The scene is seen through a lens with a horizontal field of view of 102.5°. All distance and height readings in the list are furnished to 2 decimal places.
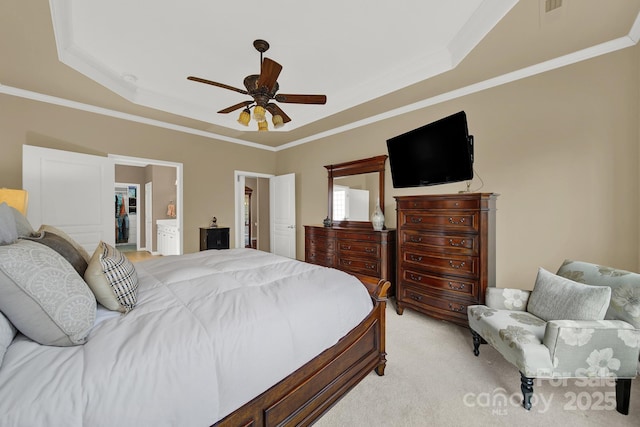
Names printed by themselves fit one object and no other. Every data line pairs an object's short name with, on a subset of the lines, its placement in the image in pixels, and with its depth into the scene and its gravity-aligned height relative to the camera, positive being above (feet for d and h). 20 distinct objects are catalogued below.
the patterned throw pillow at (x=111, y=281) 3.79 -1.07
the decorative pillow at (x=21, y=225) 4.53 -0.25
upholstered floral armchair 4.91 -2.52
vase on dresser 11.23 -0.35
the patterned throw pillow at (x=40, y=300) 2.89 -1.04
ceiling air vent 5.76 +4.71
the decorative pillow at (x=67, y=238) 5.04 -0.52
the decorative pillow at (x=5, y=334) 2.64 -1.34
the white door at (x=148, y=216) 22.75 -0.38
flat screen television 8.14 +2.09
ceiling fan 6.92 +3.44
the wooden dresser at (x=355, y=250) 10.75 -1.73
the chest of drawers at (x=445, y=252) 7.73 -1.32
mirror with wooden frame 12.40 +1.11
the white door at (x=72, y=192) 9.74 +0.80
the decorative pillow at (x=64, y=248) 4.24 -0.62
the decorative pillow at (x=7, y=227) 3.63 -0.23
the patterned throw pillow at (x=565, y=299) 5.20 -1.93
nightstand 14.61 -1.49
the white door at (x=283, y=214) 16.66 -0.14
